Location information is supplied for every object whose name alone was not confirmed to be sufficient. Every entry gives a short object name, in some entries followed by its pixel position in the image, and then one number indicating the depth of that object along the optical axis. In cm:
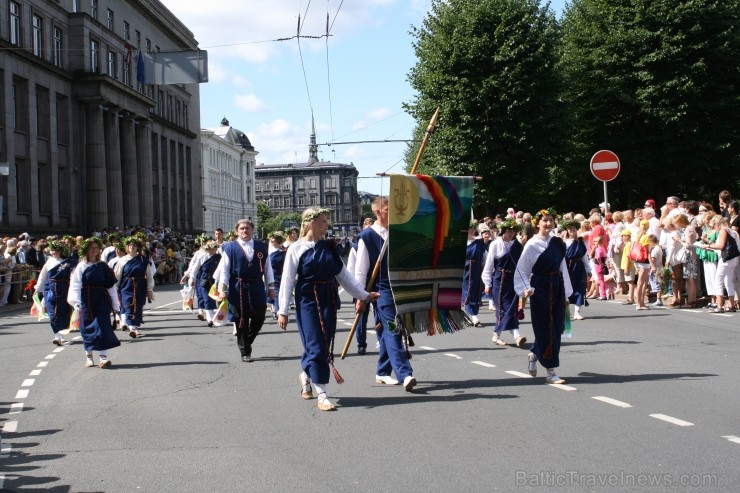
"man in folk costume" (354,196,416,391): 930
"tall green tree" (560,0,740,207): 3419
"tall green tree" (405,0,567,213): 3491
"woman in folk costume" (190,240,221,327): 1841
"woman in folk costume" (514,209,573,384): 963
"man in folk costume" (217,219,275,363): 1262
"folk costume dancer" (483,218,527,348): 1348
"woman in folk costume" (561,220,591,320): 1592
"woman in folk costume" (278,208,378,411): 870
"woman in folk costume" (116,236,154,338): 1688
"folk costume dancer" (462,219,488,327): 1672
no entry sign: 2205
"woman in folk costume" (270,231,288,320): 1909
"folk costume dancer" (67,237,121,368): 1235
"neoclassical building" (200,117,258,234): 10756
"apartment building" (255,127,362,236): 18400
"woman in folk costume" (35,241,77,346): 1474
